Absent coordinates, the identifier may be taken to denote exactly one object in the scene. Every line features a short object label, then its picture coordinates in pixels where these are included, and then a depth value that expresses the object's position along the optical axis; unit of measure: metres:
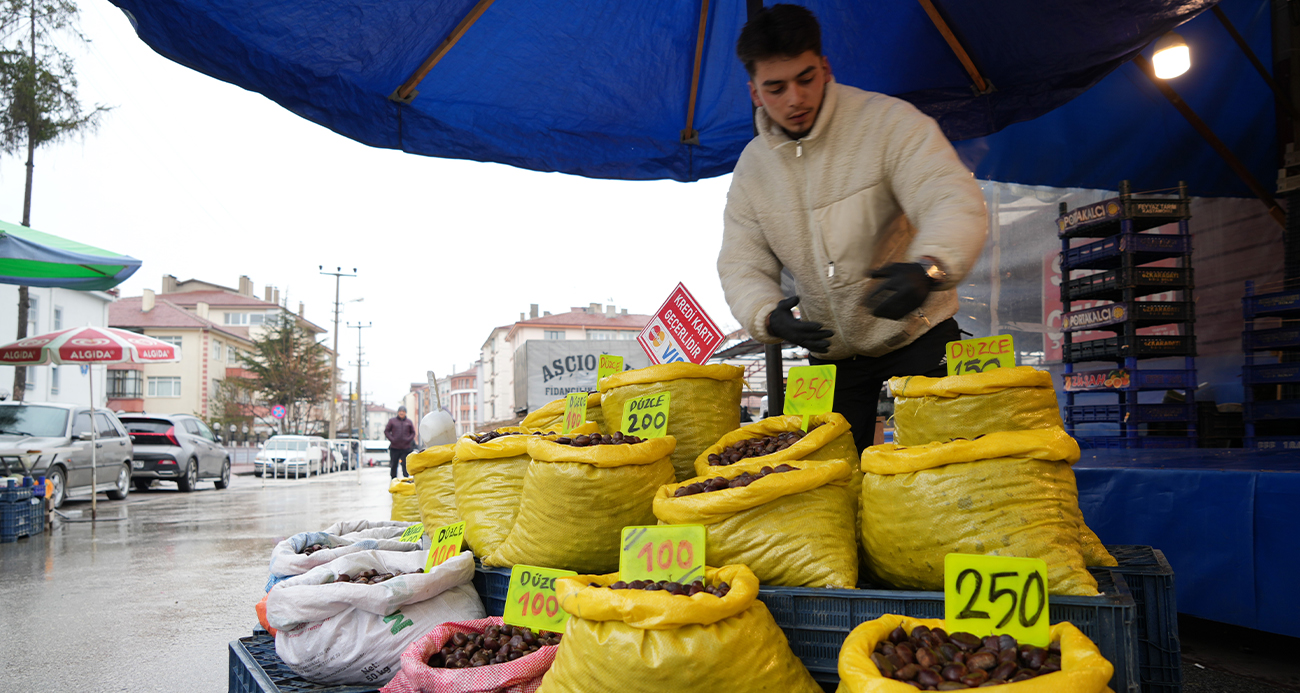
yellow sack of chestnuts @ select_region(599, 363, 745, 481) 2.60
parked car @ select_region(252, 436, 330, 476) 25.65
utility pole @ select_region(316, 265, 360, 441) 40.38
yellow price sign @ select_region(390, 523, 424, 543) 3.15
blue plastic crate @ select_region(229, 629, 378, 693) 2.14
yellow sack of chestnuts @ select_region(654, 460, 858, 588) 1.82
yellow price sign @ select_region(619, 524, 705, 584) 1.71
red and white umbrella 10.57
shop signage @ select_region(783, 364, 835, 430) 2.38
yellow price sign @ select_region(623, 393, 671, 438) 2.41
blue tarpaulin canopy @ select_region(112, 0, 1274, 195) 2.92
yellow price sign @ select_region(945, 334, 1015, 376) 2.18
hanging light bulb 4.73
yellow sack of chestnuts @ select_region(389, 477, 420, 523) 3.87
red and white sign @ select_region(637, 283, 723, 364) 4.34
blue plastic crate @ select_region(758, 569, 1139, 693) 1.41
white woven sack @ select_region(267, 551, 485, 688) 2.16
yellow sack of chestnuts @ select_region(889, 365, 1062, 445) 1.95
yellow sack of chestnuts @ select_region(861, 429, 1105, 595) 1.62
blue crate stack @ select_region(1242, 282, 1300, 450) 4.25
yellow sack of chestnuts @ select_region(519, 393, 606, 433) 3.27
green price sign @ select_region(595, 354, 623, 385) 3.23
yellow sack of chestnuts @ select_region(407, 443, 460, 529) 3.04
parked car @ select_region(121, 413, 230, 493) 15.22
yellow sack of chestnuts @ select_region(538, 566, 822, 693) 1.45
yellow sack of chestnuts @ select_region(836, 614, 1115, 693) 1.09
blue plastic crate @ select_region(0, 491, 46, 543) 8.22
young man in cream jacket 2.22
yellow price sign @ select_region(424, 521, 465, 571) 2.48
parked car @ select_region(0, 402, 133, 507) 9.79
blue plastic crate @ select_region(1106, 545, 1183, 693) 1.76
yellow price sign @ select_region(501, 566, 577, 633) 1.95
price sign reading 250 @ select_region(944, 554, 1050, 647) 1.34
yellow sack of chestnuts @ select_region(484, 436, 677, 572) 2.12
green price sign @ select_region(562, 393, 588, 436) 2.76
